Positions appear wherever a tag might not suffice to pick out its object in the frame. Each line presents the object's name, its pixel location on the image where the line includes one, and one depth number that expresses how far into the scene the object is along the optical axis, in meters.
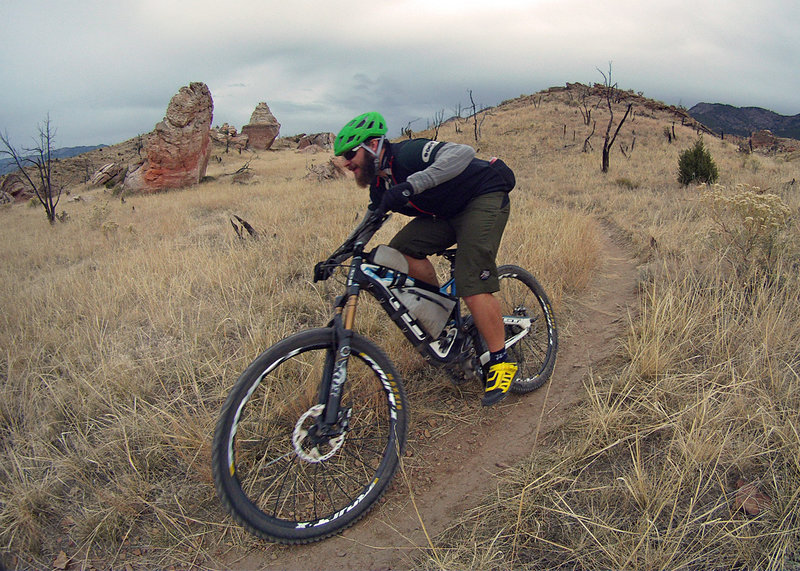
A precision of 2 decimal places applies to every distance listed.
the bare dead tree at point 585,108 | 30.03
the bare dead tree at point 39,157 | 18.03
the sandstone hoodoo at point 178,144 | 22.09
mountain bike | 2.16
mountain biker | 2.63
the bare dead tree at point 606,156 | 17.30
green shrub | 13.27
